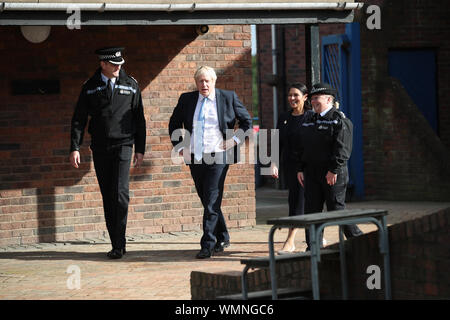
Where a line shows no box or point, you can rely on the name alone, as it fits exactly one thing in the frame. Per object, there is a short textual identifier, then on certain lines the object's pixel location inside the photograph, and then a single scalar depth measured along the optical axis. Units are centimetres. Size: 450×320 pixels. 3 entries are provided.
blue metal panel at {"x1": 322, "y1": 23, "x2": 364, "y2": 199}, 1602
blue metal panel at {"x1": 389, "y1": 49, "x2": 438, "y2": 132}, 1638
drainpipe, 2053
